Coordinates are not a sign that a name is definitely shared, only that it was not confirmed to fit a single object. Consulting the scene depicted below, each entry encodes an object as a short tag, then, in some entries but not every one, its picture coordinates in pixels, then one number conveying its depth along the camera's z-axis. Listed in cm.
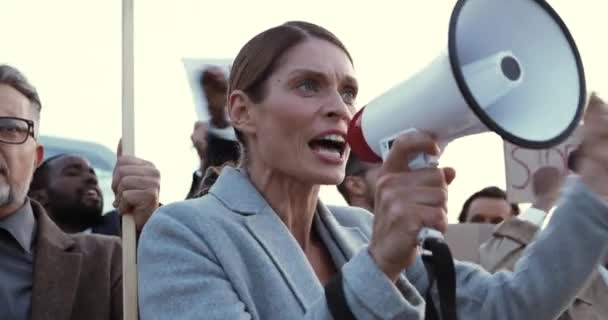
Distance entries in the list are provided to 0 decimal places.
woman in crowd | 193
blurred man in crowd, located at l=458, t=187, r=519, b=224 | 636
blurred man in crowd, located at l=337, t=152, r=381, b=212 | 505
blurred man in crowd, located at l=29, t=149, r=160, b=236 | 545
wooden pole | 294
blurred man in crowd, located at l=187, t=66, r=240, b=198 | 414
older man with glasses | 338
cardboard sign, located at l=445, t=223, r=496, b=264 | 544
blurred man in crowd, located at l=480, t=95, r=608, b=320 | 436
